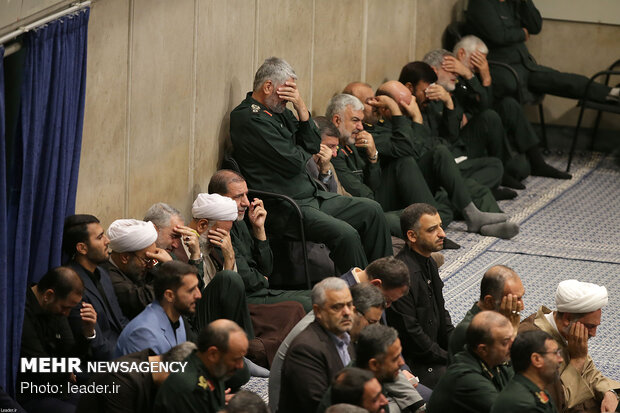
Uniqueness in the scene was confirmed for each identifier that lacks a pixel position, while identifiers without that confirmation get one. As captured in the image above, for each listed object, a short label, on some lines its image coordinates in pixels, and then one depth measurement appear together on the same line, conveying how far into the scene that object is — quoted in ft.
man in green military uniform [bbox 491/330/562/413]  32.24
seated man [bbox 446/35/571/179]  67.62
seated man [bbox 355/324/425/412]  33.17
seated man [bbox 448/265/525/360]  38.52
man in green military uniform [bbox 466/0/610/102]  71.10
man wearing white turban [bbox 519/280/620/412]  37.56
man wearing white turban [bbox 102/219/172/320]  40.14
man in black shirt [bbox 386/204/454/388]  41.83
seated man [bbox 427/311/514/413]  33.83
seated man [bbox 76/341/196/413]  32.55
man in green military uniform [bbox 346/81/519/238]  58.23
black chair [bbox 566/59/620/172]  69.66
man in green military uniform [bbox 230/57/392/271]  48.83
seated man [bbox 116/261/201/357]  35.50
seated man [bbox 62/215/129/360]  38.37
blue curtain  36.42
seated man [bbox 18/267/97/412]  36.19
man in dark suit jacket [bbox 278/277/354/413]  33.91
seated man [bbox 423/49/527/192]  66.59
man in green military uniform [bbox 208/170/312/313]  45.11
